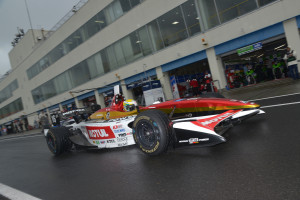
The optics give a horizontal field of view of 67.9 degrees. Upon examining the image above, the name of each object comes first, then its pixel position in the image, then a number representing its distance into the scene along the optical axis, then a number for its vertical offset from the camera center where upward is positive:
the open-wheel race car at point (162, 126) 3.27 -0.50
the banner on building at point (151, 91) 14.29 +0.43
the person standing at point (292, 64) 10.15 -0.02
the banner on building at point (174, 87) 15.97 +0.35
